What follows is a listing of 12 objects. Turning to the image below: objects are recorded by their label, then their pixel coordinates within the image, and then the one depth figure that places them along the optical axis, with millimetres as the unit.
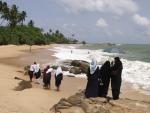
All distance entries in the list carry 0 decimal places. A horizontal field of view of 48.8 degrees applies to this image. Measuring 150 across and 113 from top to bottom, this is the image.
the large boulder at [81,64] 12355
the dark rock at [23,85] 7593
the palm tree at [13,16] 41755
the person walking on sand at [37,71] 9460
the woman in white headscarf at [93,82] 5613
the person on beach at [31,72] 9384
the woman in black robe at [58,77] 8301
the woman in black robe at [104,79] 5515
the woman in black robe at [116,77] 5431
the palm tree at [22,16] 44545
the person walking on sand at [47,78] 8469
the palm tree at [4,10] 39564
